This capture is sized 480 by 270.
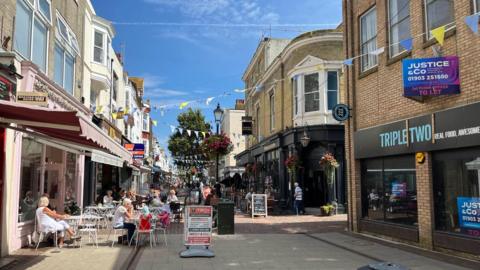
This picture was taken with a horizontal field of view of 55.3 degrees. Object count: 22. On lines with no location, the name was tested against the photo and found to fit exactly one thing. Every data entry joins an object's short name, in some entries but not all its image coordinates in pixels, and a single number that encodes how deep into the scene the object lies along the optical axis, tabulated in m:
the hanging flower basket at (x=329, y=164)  21.31
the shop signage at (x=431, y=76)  10.03
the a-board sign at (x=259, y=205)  21.36
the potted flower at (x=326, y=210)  21.33
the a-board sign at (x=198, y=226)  10.89
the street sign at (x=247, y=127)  33.26
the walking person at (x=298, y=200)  22.08
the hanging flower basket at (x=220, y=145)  22.19
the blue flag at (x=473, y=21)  8.52
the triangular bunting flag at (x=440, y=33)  9.45
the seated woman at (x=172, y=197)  20.18
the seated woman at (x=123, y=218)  12.32
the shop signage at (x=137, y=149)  29.57
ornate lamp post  16.78
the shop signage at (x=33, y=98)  10.36
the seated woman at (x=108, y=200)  19.05
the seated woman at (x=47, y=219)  11.14
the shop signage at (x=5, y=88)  9.36
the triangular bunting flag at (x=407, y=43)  10.78
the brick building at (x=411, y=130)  9.77
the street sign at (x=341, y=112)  14.83
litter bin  14.63
